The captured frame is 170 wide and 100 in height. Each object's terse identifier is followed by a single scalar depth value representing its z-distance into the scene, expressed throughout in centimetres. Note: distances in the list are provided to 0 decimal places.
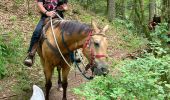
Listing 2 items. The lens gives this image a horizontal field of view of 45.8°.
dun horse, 329
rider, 440
